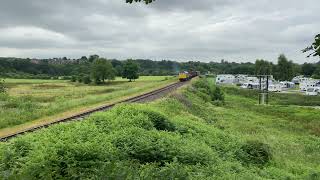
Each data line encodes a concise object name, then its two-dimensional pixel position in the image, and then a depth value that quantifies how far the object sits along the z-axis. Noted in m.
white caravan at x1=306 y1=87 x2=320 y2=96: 62.37
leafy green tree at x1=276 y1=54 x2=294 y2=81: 90.82
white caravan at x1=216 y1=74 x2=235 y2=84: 78.58
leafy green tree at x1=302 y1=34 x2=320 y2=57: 6.33
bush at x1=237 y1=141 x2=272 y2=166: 10.89
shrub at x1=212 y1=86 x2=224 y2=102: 36.72
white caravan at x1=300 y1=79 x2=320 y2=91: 66.34
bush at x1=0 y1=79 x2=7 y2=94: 22.67
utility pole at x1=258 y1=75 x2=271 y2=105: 55.47
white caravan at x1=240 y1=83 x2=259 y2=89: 71.76
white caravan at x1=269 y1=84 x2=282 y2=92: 68.98
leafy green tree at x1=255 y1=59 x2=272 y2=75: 87.39
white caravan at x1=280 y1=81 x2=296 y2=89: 74.01
